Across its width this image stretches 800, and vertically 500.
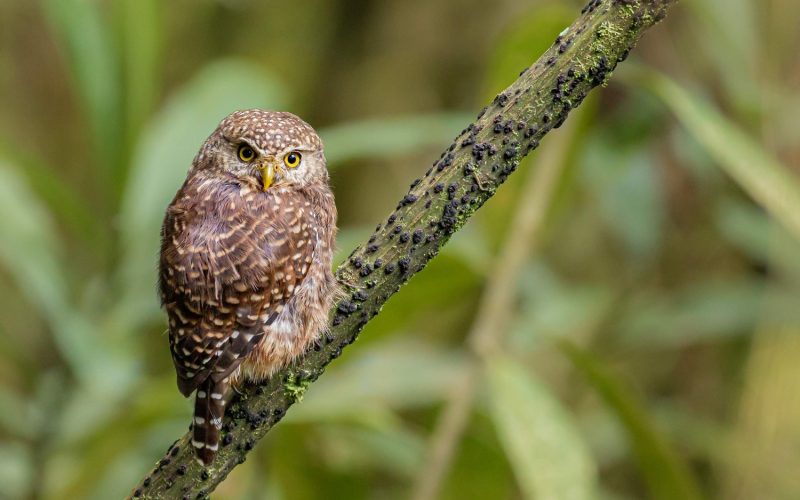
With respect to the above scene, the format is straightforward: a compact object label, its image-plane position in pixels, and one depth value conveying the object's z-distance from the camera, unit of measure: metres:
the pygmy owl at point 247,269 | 3.98
